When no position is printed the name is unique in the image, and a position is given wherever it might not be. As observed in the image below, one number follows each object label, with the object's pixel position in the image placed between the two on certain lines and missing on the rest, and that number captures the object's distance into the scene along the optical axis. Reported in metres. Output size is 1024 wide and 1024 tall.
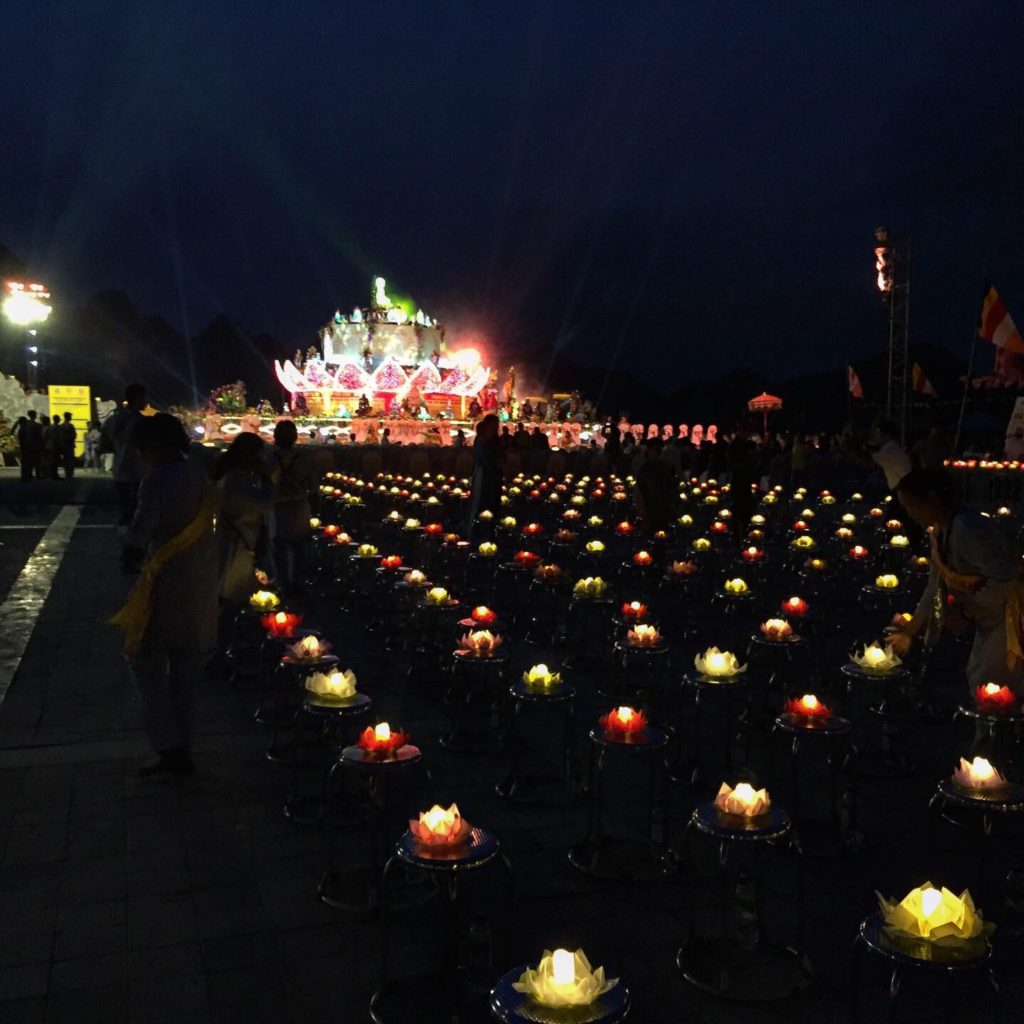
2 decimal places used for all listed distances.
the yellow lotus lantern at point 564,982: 2.52
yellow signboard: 33.34
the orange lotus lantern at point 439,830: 3.39
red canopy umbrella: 44.38
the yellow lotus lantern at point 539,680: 5.37
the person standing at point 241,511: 7.74
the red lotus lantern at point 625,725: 4.51
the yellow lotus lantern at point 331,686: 5.03
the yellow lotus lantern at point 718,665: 5.53
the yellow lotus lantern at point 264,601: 7.43
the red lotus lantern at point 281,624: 6.45
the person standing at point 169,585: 5.62
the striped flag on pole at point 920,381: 32.59
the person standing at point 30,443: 24.58
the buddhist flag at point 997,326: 17.94
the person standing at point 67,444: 26.79
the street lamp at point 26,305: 38.19
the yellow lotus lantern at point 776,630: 6.43
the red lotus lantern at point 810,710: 4.78
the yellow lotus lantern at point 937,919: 2.73
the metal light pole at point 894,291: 20.65
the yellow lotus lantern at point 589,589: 8.23
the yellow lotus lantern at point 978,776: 3.86
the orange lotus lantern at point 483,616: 6.71
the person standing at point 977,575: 4.85
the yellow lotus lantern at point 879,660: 5.71
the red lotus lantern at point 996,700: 4.82
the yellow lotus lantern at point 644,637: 6.23
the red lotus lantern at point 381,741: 4.21
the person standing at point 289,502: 10.25
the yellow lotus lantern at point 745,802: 3.68
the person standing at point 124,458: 12.77
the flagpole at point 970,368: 14.87
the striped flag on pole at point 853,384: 29.61
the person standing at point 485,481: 12.70
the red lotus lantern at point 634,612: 7.29
